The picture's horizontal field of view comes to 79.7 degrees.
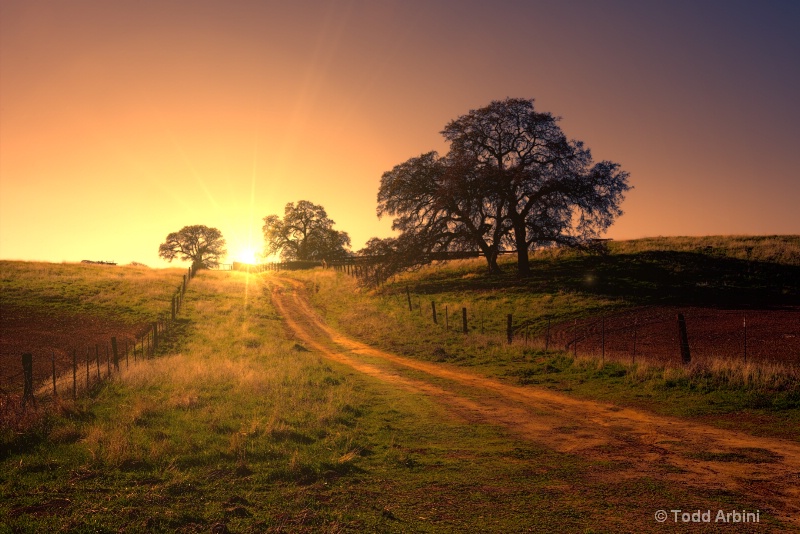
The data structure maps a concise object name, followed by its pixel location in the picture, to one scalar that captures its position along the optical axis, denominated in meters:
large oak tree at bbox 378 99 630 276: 37.38
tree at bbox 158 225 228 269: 98.44
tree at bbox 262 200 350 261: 84.50
